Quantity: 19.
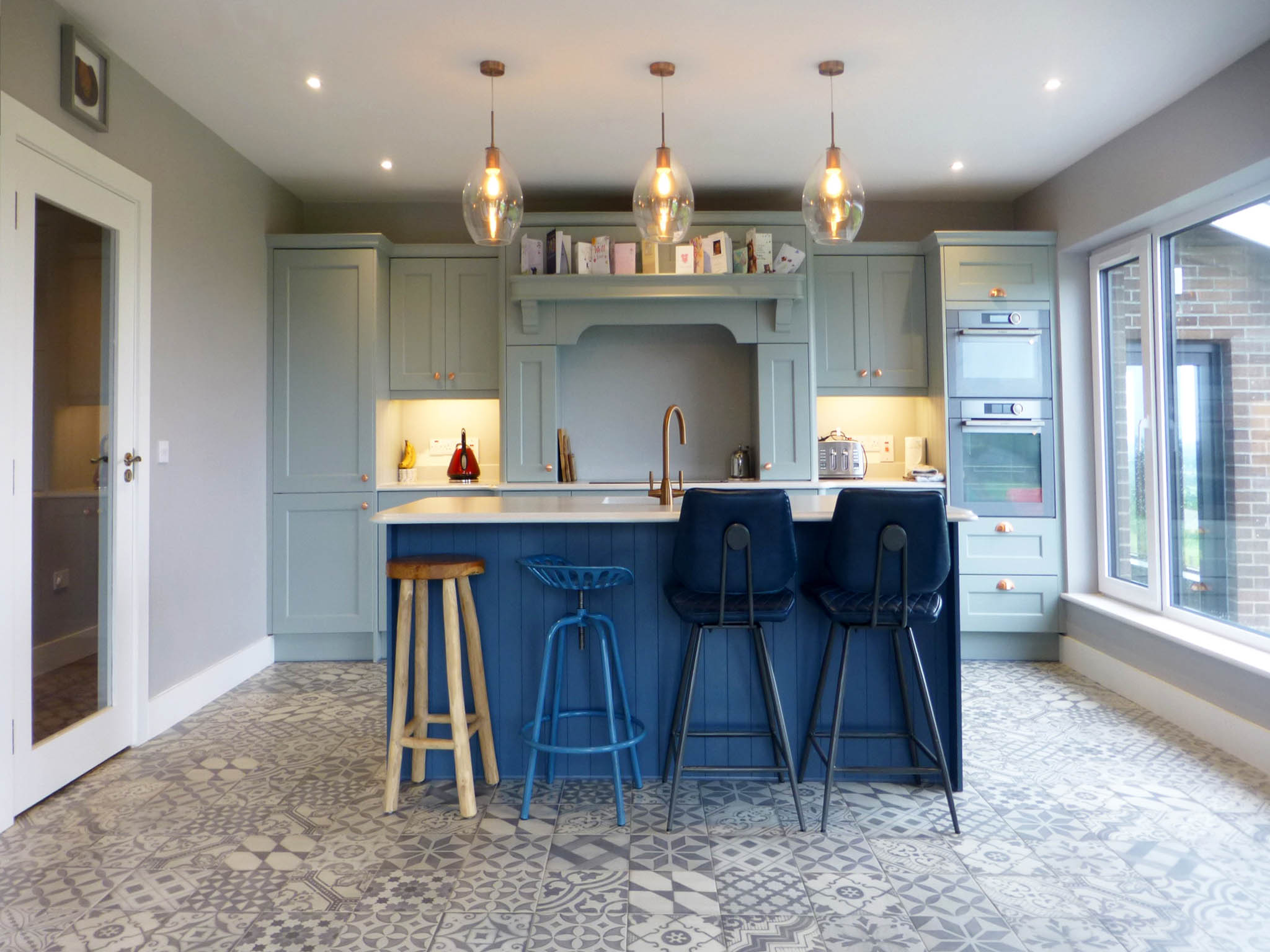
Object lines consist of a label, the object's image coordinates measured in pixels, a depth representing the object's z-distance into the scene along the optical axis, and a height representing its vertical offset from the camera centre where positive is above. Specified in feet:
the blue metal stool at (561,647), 8.59 -1.68
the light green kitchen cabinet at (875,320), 16.39 +3.29
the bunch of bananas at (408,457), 16.80 +0.73
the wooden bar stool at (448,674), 8.83 -1.97
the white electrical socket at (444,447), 17.35 +0.95
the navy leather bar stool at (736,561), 8.25 -0.70
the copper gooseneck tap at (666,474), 9.80 +0.22
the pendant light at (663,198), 9.46 +3.31
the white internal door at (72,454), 8.92 +0.52
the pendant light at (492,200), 9.41 +3.30
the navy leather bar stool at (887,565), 8.20 -0.75
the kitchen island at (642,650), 9.69 -1.84
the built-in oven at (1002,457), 15.51 +0.57
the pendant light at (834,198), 9.50 +3.30
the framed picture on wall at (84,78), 9.54 +4.93
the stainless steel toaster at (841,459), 16.49 +0.60
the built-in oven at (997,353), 15.60 +2.49
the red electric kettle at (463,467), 16.46 +0.51
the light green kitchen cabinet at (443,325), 16.28 +3.28
